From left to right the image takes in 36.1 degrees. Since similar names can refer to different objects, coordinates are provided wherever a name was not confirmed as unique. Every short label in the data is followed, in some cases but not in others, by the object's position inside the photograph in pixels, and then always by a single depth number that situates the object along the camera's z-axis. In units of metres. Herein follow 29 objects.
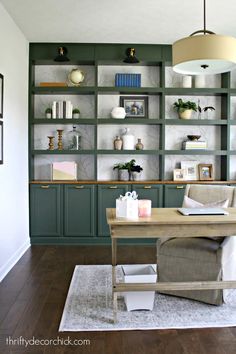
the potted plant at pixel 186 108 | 5.20
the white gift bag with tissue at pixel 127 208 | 2.69
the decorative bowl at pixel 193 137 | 5.27
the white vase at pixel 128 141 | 5.20
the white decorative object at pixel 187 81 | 5.20
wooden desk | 2.58
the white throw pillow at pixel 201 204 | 3.23
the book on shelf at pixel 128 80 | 5.14
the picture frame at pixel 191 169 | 5.39
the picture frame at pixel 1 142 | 3.70
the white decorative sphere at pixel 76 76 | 5.09
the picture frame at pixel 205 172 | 5.36
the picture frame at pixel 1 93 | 3.69
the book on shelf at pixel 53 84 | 5.06
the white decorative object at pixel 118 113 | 5.14
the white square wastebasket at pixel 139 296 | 2.87
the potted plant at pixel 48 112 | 5.15
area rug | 2.64
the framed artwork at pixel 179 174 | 5.34
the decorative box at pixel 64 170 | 5.14
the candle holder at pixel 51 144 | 5.18
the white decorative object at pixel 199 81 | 5.23
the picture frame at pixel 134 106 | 5.37
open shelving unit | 5.04
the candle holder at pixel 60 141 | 5.19
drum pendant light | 2.46
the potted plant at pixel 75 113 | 5.18
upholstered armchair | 2.97
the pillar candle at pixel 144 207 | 2.80
